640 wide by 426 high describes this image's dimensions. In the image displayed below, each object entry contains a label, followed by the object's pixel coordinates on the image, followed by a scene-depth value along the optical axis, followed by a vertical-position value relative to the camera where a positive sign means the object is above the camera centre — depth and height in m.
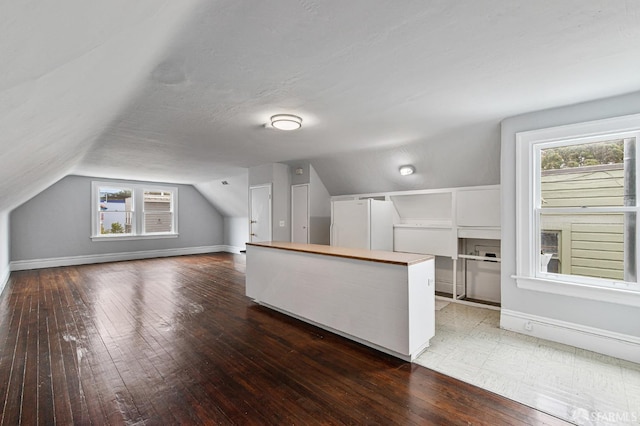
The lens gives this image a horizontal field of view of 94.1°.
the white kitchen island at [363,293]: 2.49 -0.77
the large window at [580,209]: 2.62 +0.04
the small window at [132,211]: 7.63 +0.06
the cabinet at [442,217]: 4.02 -0.06
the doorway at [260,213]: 5.85 +0.00
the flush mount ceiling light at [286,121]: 3.02 +0.95
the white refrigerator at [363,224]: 4.57 -0.17
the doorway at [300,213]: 5.69 +0.00
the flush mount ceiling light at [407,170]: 4.45 +0.65
